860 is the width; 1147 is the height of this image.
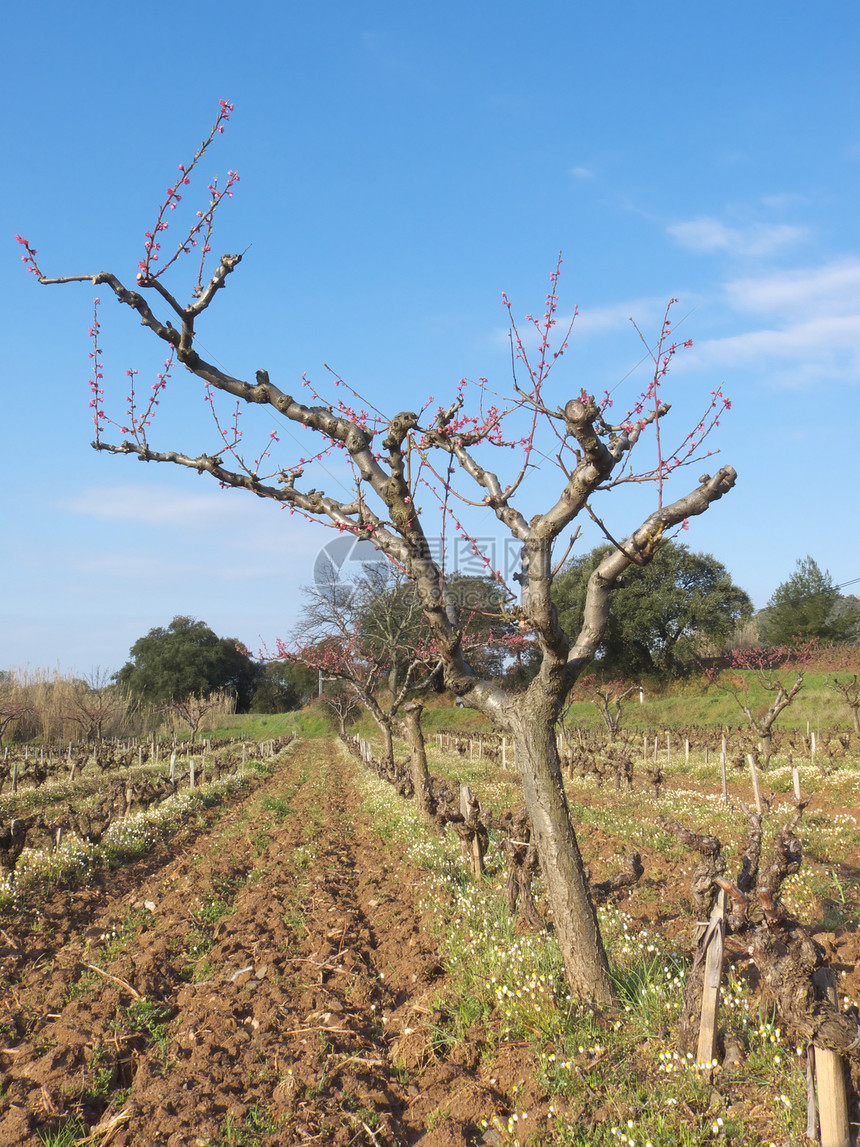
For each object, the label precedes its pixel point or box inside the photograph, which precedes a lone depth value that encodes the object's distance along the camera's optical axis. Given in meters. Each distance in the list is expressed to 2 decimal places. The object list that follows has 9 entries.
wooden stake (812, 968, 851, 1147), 3.18
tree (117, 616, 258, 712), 65.19
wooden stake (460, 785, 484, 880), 8.28
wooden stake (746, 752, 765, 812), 12.84
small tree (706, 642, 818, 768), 36.13
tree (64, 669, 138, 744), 32.56
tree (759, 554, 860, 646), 47.34
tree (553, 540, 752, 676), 47.03
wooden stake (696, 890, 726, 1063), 3.99
